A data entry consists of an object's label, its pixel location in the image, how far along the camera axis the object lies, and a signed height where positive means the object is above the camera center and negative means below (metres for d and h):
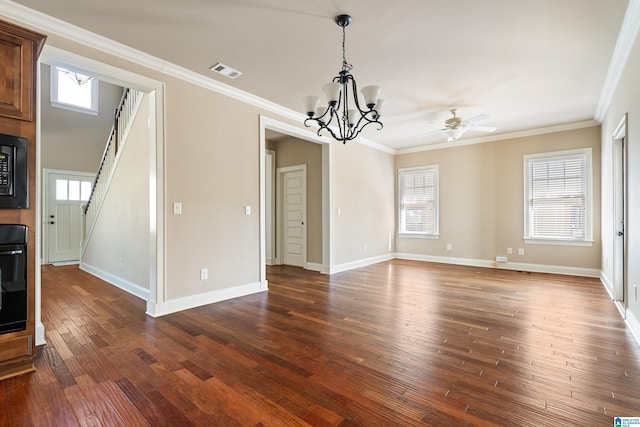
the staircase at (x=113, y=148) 4.45 +1.07
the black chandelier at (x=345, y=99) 2.65 +1.06
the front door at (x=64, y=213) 7.15 +0.01
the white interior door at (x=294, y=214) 6.38 -0.01
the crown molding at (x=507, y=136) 5.44 +1.55
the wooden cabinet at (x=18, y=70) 2.03 +0.98
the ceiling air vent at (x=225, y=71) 3.40 +1.62
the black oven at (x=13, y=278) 1.99 -0.42
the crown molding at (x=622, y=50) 2.48 +1.59
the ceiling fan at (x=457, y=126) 4.58 +1.31
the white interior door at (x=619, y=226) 3.73 -0.15
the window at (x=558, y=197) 5.40 +0.30
